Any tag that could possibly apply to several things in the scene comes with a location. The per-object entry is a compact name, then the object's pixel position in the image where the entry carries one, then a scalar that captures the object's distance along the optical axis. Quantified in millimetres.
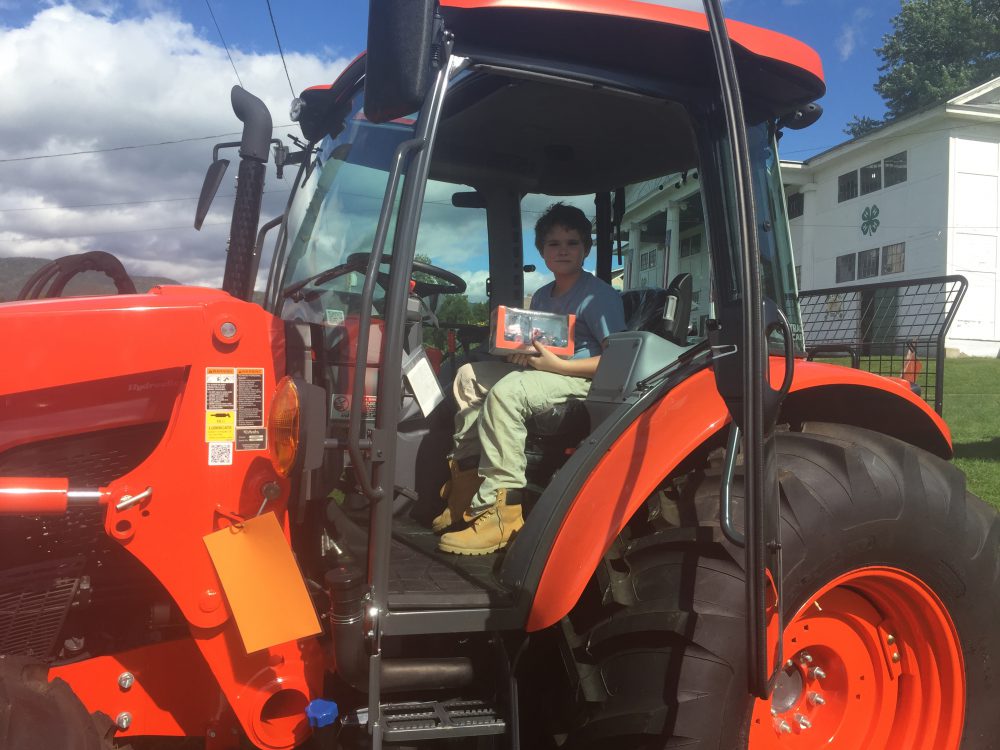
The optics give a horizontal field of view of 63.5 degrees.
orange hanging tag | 1826
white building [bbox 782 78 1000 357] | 20109
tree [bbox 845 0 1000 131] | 35438
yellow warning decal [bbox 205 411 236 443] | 1900
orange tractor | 1798
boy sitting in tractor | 2350
